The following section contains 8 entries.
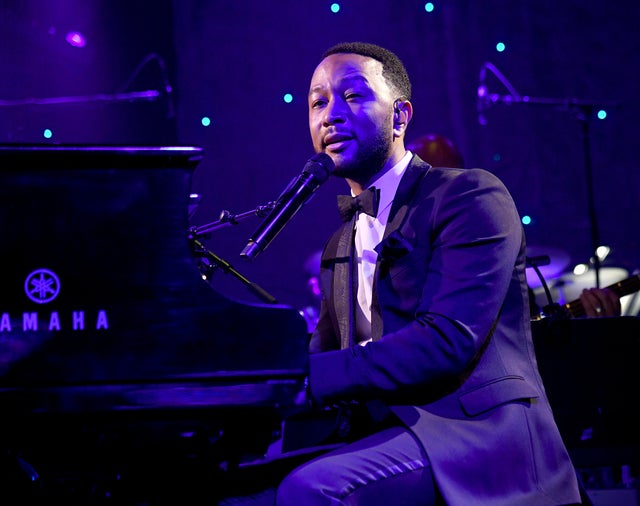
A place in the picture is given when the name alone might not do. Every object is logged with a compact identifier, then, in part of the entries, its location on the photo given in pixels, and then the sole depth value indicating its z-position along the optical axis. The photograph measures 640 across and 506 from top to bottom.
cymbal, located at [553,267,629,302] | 12.25
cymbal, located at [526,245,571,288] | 11.76
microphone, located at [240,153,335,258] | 4.35
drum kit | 11.83
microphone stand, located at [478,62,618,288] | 11.69
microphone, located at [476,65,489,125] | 12.66
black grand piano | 3.49
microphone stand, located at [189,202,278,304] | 5.78
